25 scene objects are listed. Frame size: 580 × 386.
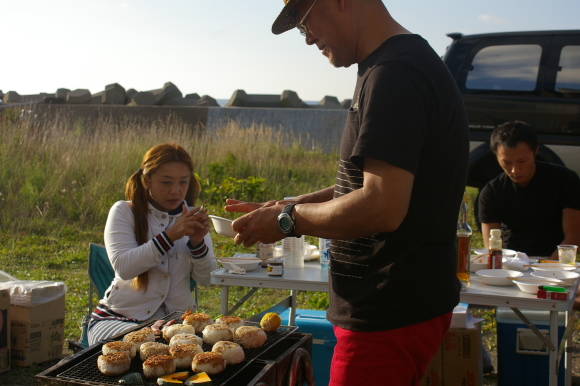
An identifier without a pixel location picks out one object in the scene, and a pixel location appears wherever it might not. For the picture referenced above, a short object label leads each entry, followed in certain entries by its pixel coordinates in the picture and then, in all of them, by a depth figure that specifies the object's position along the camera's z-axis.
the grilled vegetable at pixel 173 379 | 2.14
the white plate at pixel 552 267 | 3.51
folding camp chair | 3.91
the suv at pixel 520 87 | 6.49
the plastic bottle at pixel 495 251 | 3.51
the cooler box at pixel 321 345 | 3.83
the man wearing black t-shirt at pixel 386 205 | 1.73
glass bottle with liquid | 3.22
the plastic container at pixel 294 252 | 3.65
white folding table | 2.99
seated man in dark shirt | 4.27
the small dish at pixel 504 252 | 3.92
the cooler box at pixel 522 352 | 3.77
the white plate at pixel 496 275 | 3.22
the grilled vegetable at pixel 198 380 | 2.13
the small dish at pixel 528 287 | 3.00
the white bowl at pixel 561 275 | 3.24
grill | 2.17
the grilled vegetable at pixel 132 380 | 2.15
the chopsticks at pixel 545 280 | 3.12
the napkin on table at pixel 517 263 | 3.62
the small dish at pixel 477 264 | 3.58
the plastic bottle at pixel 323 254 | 3.60
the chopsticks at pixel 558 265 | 3.57
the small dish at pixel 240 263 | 3.49
